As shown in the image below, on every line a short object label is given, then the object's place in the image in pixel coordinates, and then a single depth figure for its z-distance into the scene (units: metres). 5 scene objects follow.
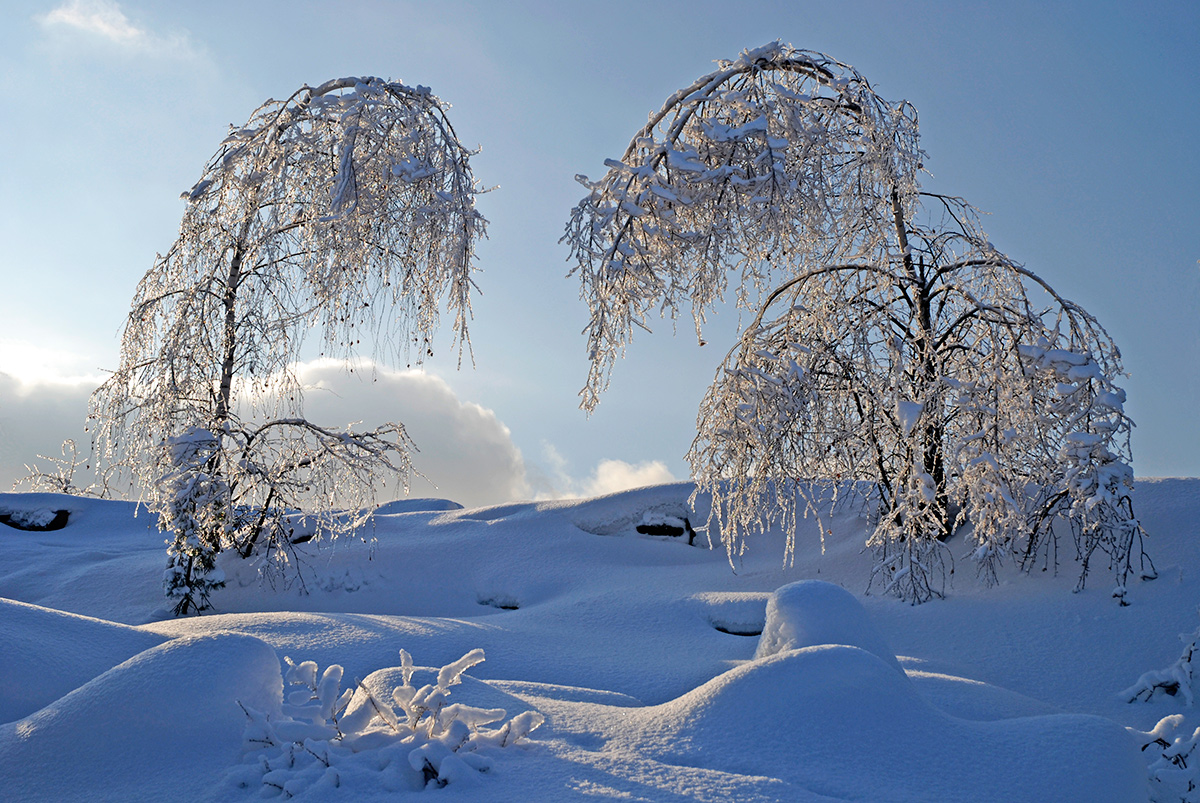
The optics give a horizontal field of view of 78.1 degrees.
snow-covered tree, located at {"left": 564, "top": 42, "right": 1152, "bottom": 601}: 5.50
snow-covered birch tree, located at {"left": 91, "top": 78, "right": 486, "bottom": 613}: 6.63
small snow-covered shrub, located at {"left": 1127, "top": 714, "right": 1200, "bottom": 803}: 3.89
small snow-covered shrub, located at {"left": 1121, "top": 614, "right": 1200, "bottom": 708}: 5.27
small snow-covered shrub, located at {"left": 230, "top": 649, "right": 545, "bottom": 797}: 2.79
